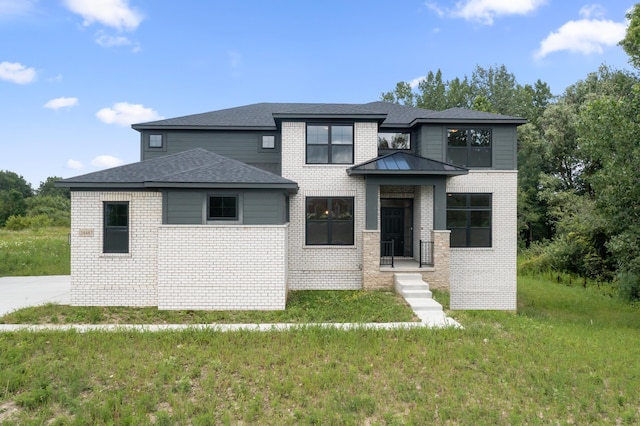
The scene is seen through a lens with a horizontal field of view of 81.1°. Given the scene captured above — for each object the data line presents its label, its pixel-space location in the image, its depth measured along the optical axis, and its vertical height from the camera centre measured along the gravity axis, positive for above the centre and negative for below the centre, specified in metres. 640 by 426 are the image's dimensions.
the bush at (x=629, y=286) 13.48 -2.49
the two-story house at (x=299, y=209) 10.00 +0.26
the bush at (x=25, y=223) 40.81 -0.79
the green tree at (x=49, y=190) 72.62 +5.19
